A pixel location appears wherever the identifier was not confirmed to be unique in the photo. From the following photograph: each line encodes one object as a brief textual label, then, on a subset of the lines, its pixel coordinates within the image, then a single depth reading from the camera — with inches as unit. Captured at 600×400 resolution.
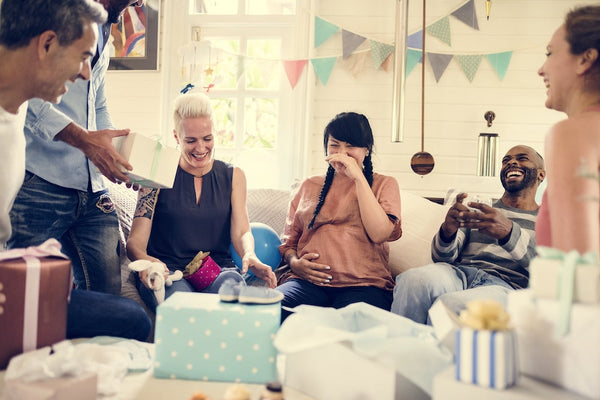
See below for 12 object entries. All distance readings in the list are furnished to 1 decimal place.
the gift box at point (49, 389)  36.0
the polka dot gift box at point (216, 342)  44.4
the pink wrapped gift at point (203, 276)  76.4
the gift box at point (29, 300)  43.9
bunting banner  135.1
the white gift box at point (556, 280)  34.4
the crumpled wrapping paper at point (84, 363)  38.0
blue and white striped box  33.8
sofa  93.1
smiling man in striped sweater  72.7
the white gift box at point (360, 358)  39.1
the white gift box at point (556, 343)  33.7
